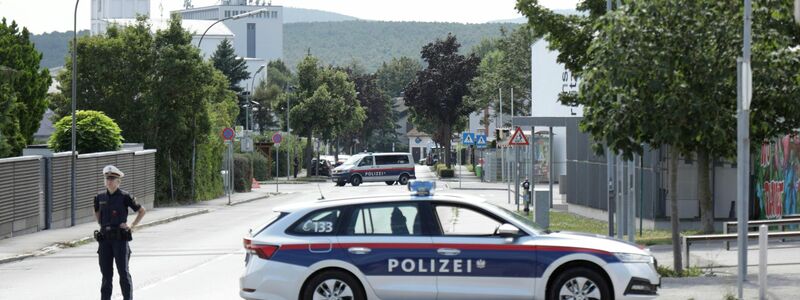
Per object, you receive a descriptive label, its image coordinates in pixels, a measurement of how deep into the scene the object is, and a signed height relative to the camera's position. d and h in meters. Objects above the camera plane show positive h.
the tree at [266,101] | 135.50 +6.97
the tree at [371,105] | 152.00 +7.38
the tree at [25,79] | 66.25 +4.85
